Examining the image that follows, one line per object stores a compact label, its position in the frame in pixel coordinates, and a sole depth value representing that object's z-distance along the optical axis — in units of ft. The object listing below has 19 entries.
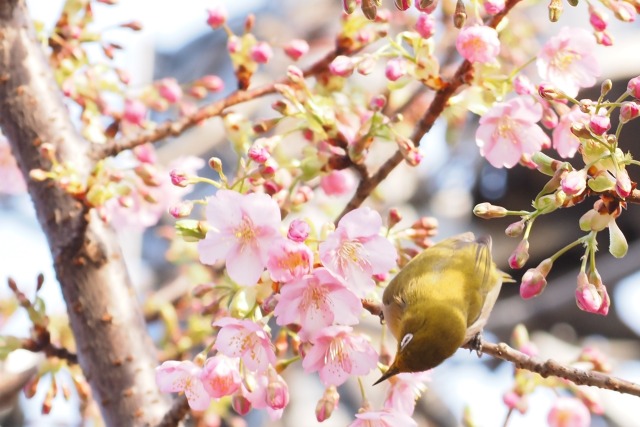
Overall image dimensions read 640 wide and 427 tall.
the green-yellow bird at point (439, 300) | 14.30
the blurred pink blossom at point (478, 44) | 13.00
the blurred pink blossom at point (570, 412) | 17.46
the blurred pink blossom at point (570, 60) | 14.92
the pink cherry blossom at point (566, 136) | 13.83
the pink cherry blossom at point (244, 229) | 12.12
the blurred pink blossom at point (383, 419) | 12.89
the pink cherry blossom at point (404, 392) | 13.92
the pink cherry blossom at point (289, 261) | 11.57
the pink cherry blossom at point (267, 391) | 12.78
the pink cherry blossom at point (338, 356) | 12.70
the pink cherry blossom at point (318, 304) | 11.91
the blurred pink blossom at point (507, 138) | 14.42
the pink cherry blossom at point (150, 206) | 20.21
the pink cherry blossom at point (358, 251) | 12.03
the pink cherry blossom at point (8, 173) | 20.95
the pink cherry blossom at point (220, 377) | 12.34
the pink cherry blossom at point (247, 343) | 12.10
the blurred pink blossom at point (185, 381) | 12.93
